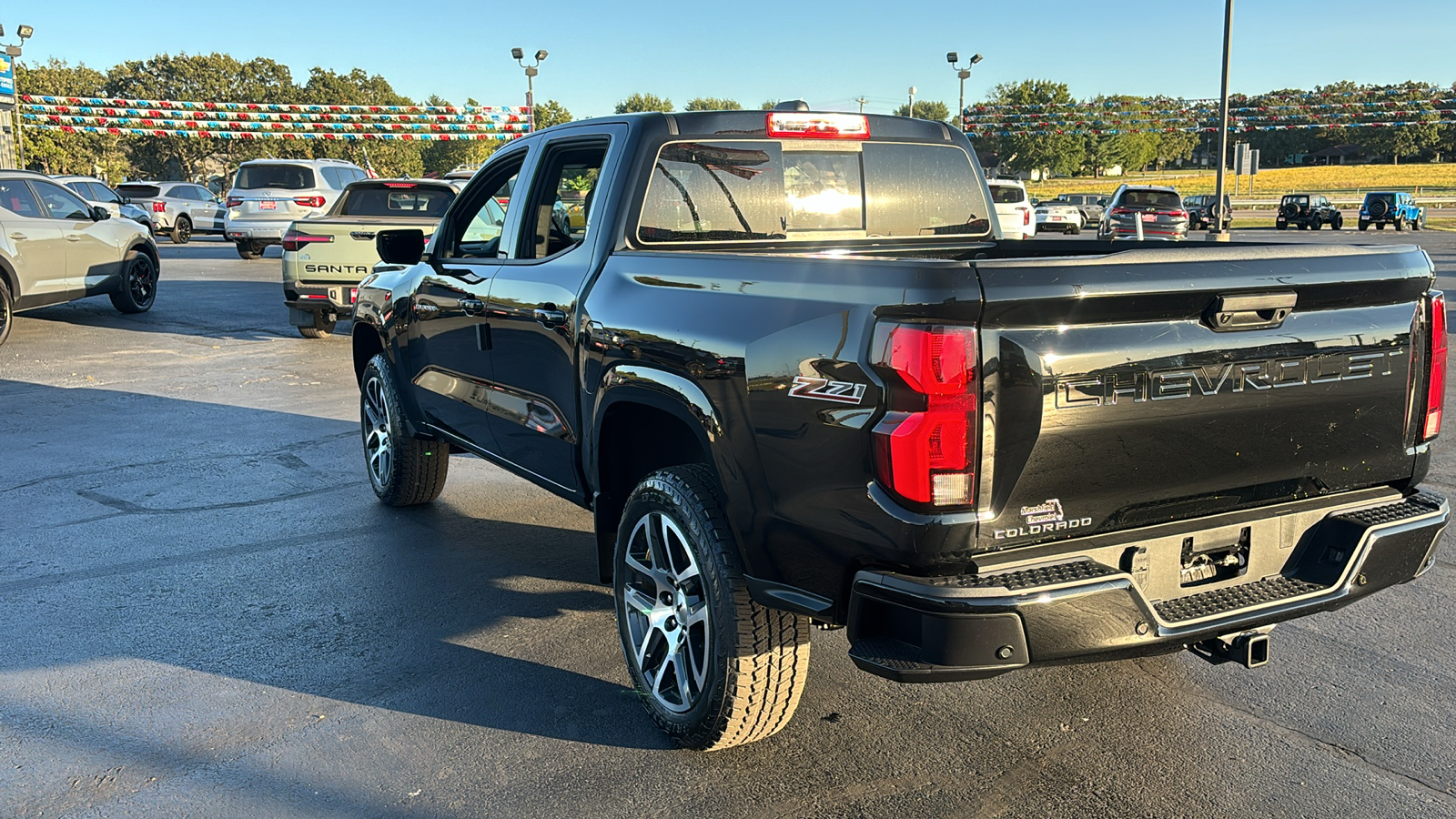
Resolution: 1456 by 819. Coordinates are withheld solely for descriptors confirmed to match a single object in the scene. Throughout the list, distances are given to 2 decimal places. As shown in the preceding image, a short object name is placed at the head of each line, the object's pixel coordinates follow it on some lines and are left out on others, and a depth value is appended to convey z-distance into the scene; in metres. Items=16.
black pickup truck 2.71
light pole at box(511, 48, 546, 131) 42.10
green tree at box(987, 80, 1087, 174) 102.44
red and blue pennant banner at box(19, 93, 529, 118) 40.22
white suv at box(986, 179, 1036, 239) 26.28
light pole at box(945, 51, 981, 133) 53.09
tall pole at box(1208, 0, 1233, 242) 28.17
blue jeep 41.19
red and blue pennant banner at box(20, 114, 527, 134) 40.62
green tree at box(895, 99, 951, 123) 153.00
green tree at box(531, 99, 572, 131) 97.01
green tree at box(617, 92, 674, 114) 138.00
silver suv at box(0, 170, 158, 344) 12.79
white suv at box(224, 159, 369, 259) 22.88
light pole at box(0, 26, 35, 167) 27.64
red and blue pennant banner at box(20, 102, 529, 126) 41.66
